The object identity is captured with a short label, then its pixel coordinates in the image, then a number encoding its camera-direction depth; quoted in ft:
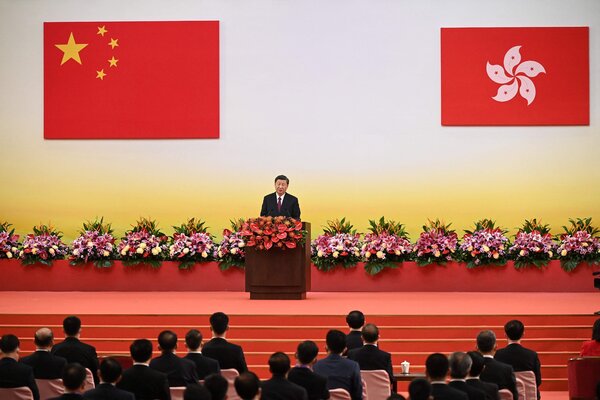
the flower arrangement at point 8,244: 76.94
